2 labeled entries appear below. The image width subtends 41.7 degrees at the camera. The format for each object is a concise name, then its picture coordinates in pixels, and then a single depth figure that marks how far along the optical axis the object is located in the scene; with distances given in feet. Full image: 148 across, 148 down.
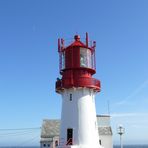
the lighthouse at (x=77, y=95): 55.73
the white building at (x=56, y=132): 91.45
